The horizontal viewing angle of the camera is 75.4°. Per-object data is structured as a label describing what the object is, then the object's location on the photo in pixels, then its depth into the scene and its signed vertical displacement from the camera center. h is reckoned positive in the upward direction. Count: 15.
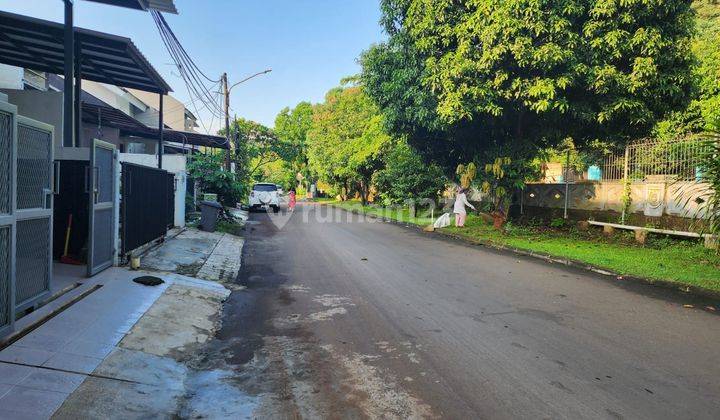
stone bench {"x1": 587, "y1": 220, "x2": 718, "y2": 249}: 10.66 -0.64
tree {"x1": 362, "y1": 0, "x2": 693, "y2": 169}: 12.39 +3.98
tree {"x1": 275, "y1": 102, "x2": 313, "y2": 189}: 66.69 +10.53
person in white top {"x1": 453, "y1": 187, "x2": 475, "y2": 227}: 18.12 -0.16
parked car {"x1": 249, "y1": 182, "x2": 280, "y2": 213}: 28.83 -0.03
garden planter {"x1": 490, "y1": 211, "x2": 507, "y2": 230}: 17.12 -0.59
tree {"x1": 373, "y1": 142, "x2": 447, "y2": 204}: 24.39 +1.16
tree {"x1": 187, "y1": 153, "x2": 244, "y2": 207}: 18.44 +0.65
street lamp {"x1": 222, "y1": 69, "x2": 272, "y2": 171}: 25.73 +4.93
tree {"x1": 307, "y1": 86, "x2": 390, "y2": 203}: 33.09 +4.66
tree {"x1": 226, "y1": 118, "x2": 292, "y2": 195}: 38.00 +4.55
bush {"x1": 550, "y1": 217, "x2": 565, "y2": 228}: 16.12 -0.63
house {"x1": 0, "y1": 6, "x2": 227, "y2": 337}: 4.32 +0.20
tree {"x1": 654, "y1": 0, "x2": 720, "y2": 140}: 15.18 +3.75
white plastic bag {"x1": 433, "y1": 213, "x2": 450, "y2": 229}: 18.53 -0.78
